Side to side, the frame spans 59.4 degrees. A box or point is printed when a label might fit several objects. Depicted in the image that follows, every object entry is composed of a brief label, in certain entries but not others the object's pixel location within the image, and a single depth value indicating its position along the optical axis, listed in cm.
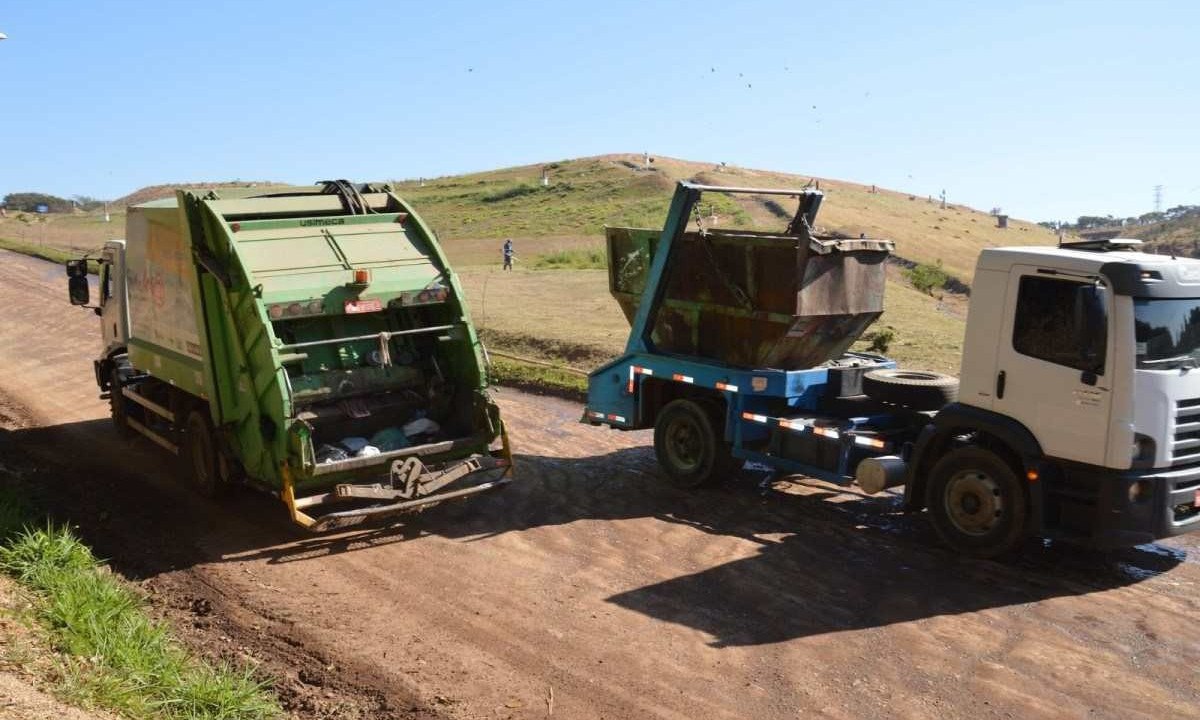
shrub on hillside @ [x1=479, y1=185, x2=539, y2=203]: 7450
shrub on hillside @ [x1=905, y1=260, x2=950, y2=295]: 3119
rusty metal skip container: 1022
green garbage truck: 941
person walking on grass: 3688
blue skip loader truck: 802
